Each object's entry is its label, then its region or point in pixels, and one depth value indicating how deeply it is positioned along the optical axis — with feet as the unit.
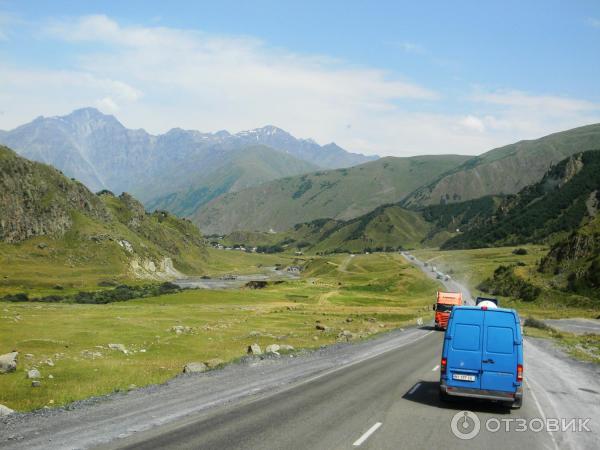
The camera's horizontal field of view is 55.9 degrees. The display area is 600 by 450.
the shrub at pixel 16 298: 333.35
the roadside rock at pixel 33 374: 95.76
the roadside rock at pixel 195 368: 93.44
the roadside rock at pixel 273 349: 121.86
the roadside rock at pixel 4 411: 60.01
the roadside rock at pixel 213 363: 98.61
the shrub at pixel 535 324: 216.25
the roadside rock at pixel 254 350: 119.70
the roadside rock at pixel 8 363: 101.50
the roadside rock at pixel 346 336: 168.18
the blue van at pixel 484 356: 62.34
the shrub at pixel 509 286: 342.03
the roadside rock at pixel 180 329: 174.78
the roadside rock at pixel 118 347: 133.90
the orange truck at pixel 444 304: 190.06
